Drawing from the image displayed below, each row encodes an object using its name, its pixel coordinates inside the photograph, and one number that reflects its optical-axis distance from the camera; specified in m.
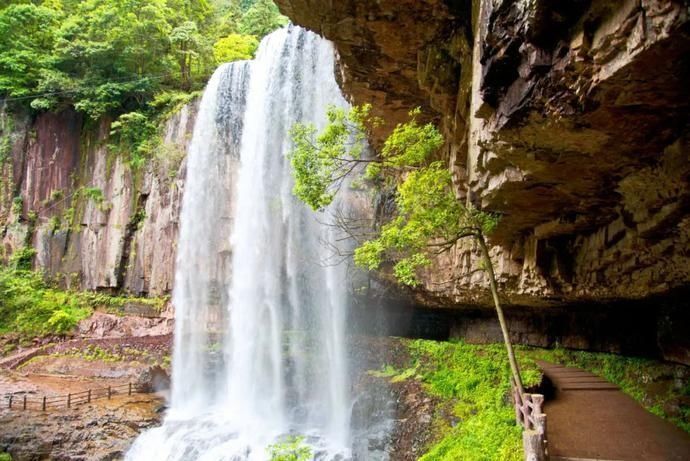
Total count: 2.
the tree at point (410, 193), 8.61
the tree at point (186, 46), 26.19
